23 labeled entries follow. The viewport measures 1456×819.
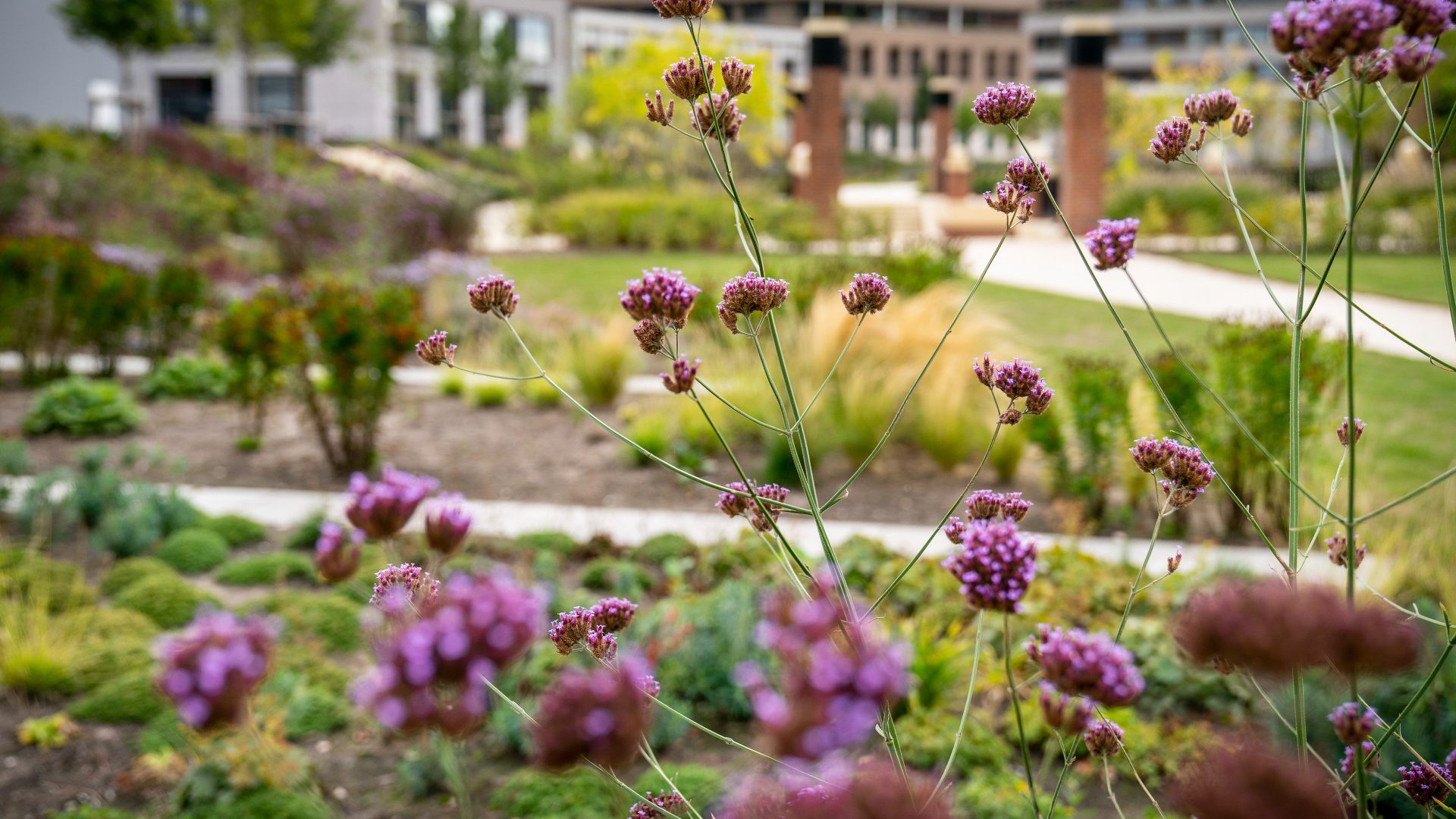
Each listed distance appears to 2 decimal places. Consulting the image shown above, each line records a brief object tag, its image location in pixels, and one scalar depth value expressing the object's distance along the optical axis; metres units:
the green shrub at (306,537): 5.50
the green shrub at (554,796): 3.11
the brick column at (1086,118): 22.20
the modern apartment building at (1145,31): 66.69
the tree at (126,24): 25.52
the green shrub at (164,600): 4.57
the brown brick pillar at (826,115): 23.41
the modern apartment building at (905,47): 66.12
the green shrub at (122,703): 3.77
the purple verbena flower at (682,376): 1.35
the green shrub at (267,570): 5.01
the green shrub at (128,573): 4.93
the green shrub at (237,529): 5.64
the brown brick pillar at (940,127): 32.50
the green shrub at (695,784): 3.00
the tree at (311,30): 27.05
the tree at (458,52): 45.16
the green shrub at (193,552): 5.23
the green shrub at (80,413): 7.64
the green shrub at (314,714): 3.63
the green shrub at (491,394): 8.48
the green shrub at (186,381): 8.89
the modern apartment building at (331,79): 41.12
